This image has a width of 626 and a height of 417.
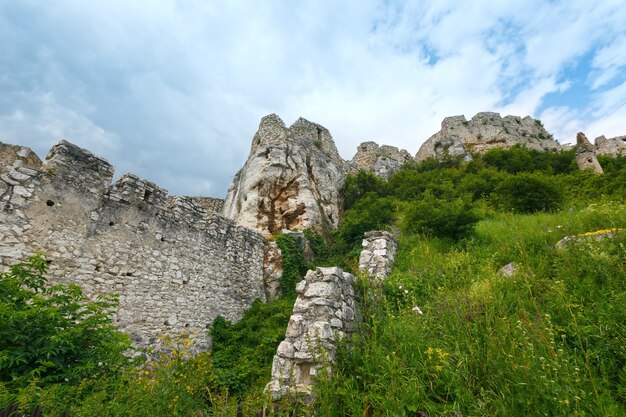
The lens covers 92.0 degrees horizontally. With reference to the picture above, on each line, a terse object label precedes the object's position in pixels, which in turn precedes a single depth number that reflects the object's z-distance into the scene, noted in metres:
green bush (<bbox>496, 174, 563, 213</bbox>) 11.34
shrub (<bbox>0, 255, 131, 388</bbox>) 3.39
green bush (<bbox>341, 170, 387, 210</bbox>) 19.22
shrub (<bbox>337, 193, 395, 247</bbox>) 13.44
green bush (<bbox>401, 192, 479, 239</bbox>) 8.94
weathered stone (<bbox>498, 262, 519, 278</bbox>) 5.38
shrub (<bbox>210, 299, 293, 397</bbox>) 6.77
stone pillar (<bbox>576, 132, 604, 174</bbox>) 18.34
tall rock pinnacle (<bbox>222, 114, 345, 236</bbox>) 15.08
